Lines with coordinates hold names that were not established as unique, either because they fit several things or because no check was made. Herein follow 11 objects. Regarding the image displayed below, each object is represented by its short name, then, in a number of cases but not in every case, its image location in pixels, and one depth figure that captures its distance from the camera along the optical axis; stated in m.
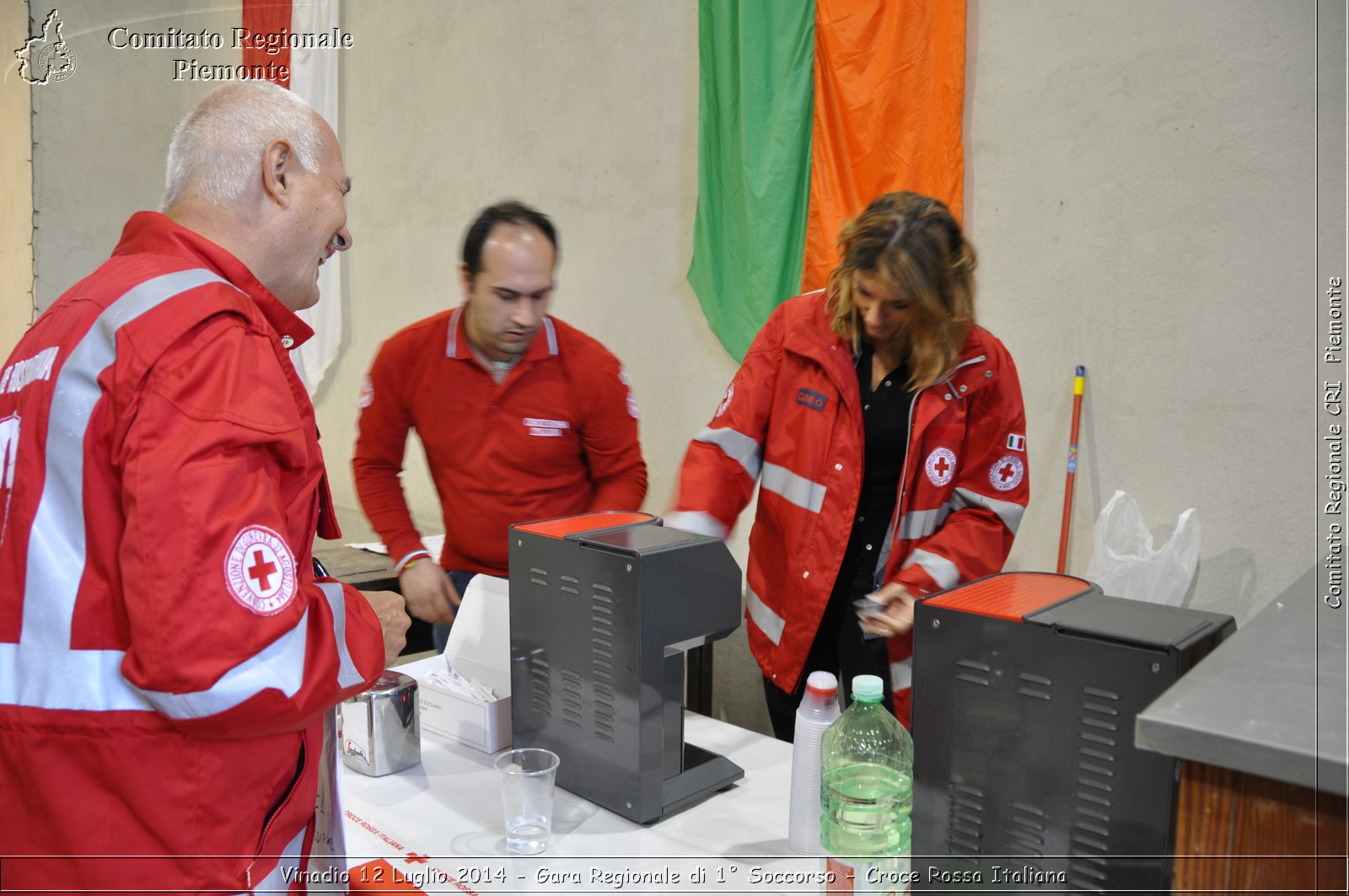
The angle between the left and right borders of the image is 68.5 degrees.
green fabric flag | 3.18
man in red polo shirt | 2.25
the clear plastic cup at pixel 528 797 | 1.32
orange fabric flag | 2.87
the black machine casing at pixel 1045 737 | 0.94
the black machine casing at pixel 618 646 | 1.38
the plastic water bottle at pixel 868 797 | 1.11
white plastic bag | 2.48
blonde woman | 1.92
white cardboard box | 1.66
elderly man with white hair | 0.94
